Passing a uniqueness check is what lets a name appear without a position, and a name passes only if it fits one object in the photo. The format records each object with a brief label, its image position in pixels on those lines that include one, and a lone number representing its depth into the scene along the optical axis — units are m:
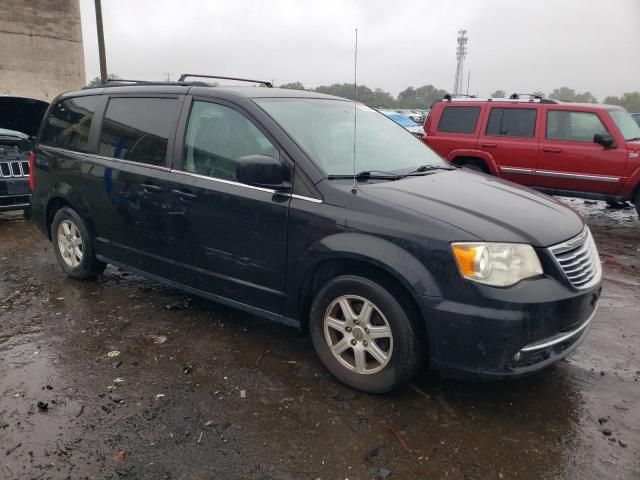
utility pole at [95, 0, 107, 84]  18.53
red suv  7.61
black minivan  2.65
